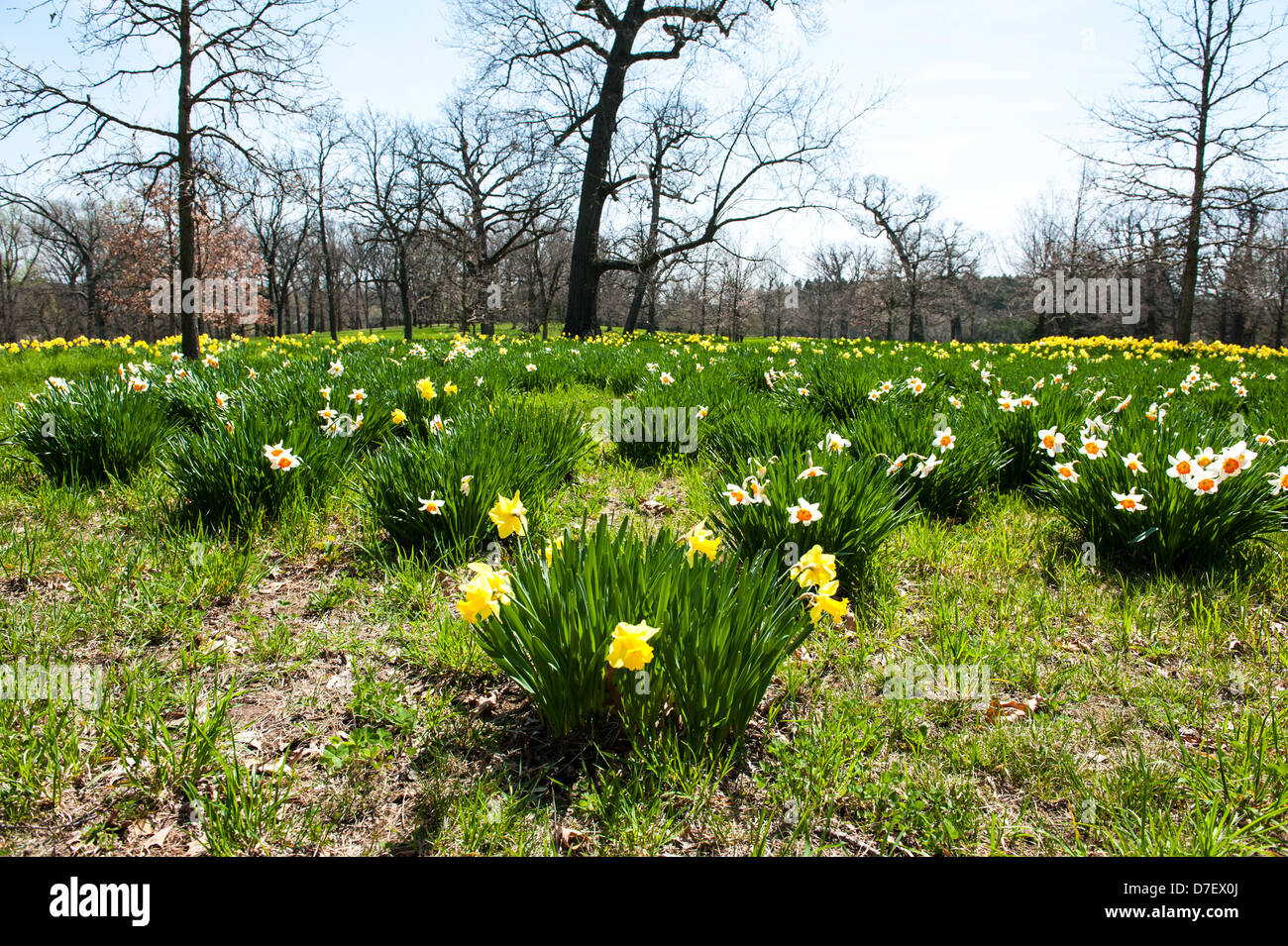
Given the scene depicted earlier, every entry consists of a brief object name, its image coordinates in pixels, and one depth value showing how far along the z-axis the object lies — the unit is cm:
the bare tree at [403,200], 2582
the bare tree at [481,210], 2469
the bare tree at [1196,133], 1775
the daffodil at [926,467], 287
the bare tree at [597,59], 1582
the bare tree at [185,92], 890
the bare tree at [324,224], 2789
